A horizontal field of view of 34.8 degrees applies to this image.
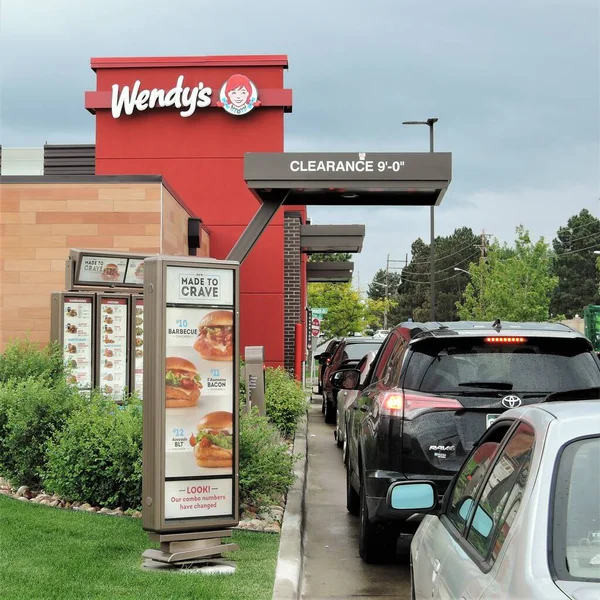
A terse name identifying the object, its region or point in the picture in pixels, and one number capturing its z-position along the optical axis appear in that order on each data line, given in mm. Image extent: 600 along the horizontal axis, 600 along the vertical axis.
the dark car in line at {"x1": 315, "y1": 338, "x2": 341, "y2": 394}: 24078
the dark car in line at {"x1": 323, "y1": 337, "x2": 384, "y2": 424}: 20422
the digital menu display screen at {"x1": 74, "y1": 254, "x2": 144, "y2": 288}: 14656
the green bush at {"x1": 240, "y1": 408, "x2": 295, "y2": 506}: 9062
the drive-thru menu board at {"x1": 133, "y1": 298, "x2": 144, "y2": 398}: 14898
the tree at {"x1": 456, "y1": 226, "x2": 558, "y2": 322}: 66438
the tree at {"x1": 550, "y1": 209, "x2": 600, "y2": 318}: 100312
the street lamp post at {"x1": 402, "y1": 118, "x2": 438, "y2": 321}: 43312
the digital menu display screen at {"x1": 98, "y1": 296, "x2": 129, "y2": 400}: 14602
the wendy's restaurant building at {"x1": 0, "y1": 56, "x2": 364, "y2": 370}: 25469
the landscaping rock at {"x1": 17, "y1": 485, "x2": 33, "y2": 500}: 9750
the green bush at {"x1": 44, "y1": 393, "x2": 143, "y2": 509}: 8969
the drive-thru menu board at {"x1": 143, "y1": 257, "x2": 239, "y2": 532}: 7250
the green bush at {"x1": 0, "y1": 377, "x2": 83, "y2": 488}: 9828
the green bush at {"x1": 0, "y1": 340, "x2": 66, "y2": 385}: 12734
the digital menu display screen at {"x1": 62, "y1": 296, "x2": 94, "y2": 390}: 14250
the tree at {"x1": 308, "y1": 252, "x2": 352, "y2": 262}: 84688
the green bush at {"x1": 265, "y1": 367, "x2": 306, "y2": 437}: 15812
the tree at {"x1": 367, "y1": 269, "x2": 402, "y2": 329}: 176425
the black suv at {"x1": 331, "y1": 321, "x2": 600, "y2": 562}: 6949
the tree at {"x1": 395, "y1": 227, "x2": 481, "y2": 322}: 119750
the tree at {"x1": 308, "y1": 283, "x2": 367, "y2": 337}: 69312
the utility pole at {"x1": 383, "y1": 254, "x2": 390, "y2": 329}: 165100
